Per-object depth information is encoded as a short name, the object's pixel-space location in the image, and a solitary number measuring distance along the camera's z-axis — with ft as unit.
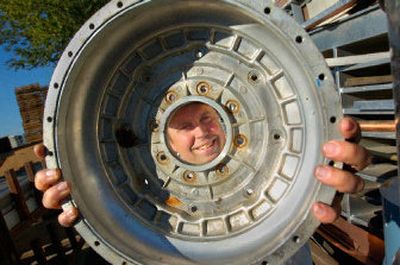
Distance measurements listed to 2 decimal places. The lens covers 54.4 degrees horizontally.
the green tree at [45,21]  34.60
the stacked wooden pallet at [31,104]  22.53
